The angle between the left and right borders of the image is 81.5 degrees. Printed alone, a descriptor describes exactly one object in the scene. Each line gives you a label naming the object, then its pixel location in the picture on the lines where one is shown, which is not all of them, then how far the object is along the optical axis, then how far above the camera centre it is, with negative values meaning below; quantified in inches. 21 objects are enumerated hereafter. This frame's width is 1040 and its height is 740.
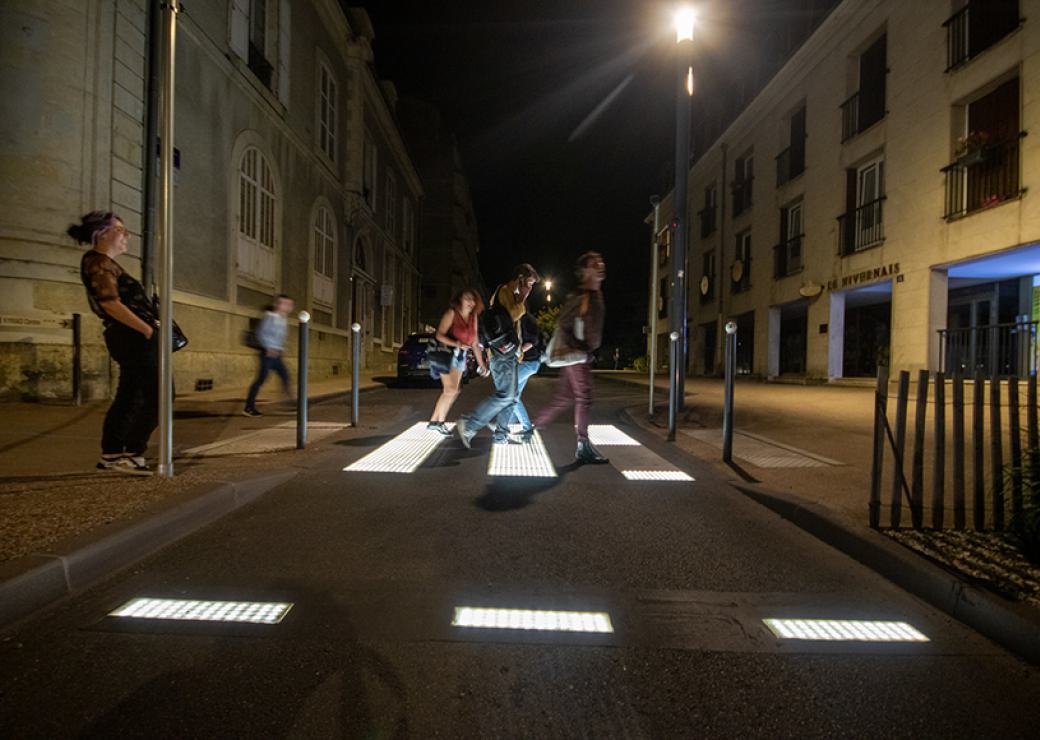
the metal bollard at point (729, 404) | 223.8 -12.7
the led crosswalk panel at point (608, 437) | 278.5 -34.4
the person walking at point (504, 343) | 242.5 +8.9
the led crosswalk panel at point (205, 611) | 95.0 -40.6
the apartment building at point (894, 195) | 450.6 +171.7
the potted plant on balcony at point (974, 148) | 458.3 +175.0
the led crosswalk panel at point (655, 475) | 205.0 -37.0
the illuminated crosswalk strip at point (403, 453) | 214.2 -36.3
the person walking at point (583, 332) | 224.2 +13.0
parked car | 653.3 +2.8
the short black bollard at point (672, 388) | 286.7 -9.7
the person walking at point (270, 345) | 341.4 +9.1
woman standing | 166.9 +5.6
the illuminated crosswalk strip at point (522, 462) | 209.6 -36.8
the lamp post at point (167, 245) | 170.4 +32.6
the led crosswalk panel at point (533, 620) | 93.9 -40.5
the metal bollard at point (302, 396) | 242.4 -14.0
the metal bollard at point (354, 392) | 314.3 -15.7
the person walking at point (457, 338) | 274.2 +11.9
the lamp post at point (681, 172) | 353.7 +123.9
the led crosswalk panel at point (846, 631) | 92.8 -40.8
